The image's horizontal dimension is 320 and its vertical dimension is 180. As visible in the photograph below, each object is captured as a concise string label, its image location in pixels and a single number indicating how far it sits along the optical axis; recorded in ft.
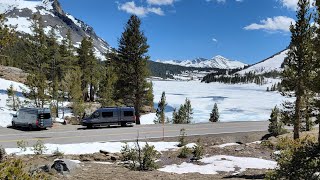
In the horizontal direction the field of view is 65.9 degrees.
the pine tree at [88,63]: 146.62
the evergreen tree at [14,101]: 106.39
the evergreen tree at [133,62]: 93.57
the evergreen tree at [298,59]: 60.28
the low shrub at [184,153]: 43.62
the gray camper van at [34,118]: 67.76
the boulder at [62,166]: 28.21
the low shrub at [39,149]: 40.49
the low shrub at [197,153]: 42.00
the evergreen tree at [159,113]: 125.55
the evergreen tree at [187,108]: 171.12
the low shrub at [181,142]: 53.62
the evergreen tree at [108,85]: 119.35
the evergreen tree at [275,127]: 69.34
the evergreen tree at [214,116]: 166.14
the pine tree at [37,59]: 91.82
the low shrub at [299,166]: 19.59
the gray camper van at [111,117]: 73.78
